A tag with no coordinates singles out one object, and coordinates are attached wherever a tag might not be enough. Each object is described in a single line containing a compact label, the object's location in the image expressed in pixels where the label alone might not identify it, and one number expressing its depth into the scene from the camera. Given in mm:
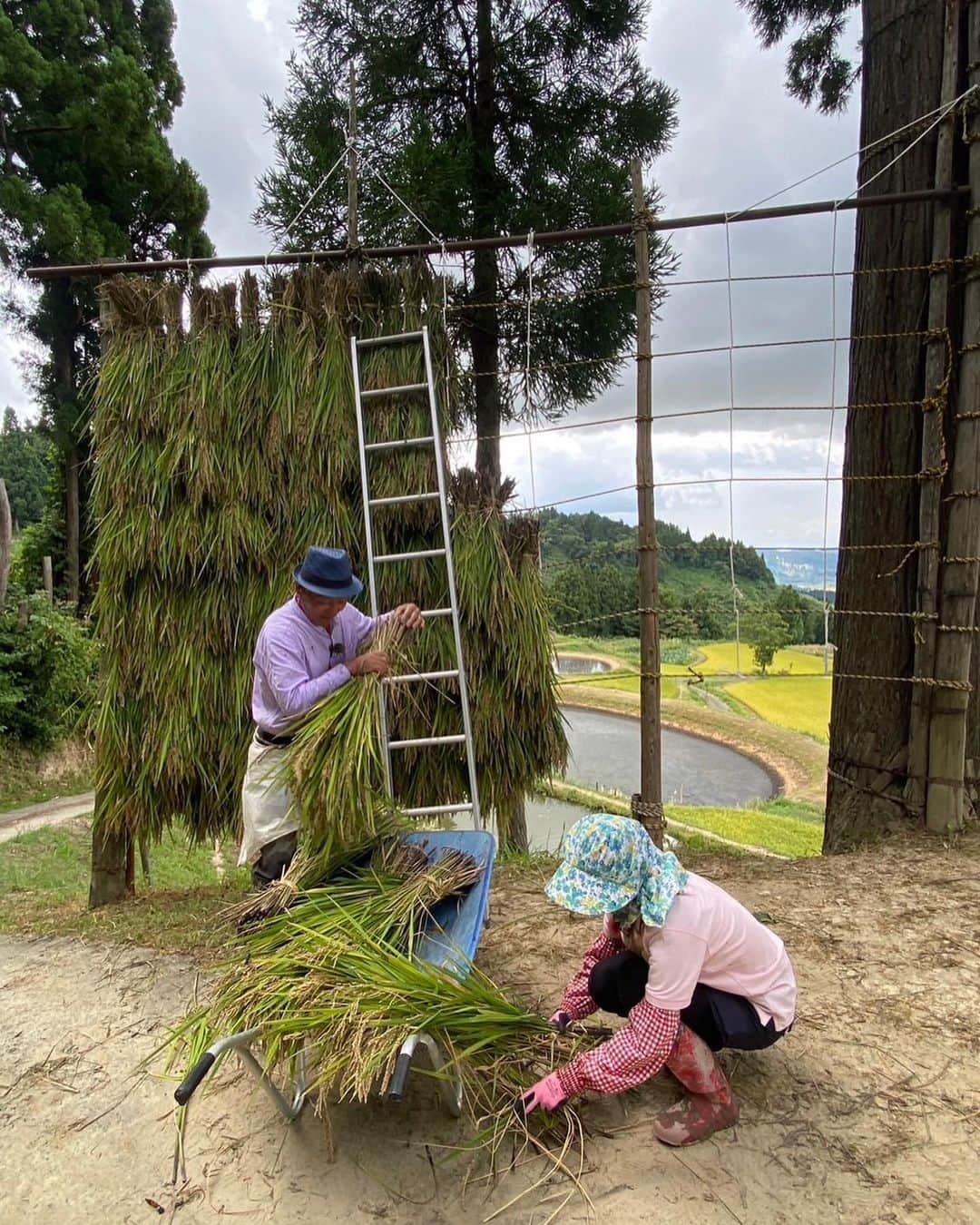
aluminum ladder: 3205
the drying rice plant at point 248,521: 3369
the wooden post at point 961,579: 3467
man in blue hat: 2572
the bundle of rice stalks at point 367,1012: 1692
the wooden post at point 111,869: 3807
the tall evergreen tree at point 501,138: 5523
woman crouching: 1715
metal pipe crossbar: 3236
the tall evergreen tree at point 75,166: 10703
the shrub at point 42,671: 8922
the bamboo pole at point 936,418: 3521
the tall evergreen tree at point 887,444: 3654
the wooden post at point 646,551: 3346
